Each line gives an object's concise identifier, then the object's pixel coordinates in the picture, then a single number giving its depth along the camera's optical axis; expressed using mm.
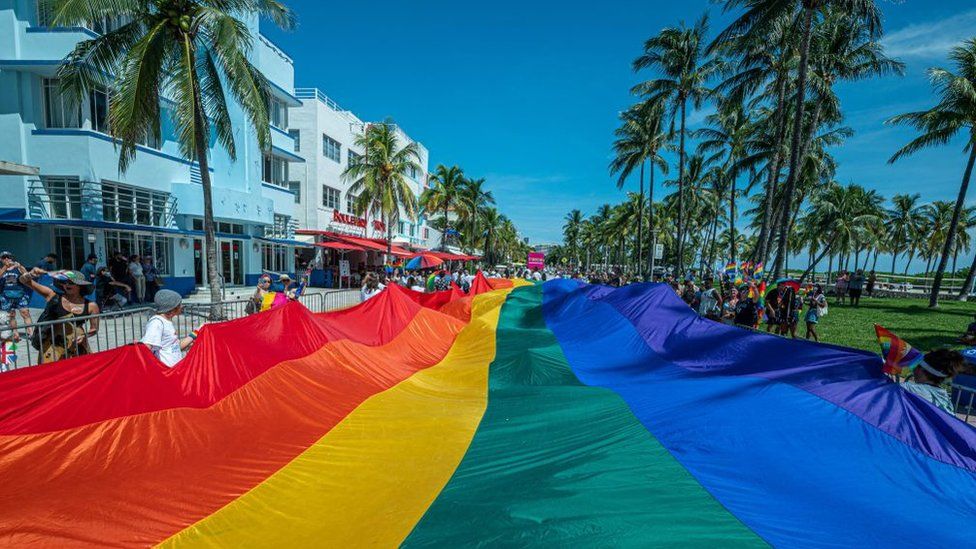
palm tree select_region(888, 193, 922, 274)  53406
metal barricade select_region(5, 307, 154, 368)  5695
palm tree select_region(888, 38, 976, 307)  20391
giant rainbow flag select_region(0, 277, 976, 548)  2801
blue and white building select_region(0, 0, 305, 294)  16188
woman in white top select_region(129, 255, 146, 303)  16000
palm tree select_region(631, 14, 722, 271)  27766
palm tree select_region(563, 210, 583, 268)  97188
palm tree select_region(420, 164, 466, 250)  41656
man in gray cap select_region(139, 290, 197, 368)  5484
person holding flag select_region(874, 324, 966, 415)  4328
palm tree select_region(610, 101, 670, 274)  35344
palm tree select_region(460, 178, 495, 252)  48438
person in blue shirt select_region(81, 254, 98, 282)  12695
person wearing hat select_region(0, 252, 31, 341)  8359
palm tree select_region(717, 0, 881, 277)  15234
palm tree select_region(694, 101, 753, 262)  31922
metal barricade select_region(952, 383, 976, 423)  5902
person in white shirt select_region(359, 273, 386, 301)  12815
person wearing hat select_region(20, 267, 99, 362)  5809
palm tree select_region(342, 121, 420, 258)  26953
